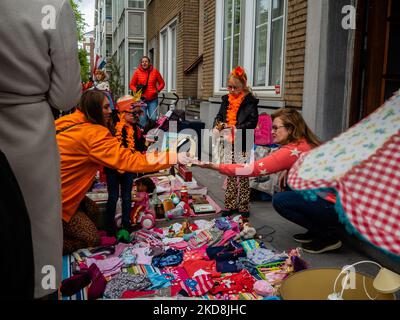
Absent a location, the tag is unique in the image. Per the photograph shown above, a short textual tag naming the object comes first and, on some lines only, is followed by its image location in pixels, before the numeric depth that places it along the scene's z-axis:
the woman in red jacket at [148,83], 10.79
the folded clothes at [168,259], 3.86
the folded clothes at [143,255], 3.94
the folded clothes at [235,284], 3.34
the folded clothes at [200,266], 3.65
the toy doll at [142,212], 4.80
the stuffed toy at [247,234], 4.40
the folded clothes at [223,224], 4.61
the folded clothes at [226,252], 3.91
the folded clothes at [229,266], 3.70
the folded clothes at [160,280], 3.43
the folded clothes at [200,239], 4.27
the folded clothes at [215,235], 4.27
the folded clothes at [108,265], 3.70
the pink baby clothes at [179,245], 4.26
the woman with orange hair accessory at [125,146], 4.54
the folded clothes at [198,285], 3.27
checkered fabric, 1.13
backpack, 5.34
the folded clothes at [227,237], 4.25
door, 4.68
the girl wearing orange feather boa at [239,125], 5.23
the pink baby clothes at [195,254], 3.97
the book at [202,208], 5.38
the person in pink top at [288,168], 3.76
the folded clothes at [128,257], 3.88
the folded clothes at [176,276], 3.36
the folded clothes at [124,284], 3.28
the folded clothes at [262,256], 3.86
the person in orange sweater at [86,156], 3.62
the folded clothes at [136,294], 3.25
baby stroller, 7.45
